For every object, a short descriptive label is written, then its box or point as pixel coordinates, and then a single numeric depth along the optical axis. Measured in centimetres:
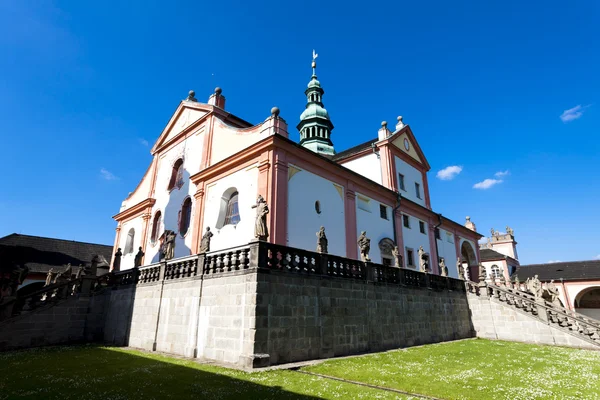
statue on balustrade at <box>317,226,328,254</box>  1195
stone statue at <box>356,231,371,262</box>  1361
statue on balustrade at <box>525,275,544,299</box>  2261
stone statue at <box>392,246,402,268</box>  1655
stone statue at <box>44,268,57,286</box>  2269
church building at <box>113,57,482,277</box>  1681
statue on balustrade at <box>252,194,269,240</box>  1045
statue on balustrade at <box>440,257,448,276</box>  2003
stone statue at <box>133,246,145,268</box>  1697
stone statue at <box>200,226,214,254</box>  1196
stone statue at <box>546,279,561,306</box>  2325
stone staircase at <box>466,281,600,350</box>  1639
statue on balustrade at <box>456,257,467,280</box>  2146
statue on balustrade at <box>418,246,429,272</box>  1742
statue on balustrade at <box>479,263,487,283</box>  2142
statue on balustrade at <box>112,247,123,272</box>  1929
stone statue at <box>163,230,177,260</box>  1446
